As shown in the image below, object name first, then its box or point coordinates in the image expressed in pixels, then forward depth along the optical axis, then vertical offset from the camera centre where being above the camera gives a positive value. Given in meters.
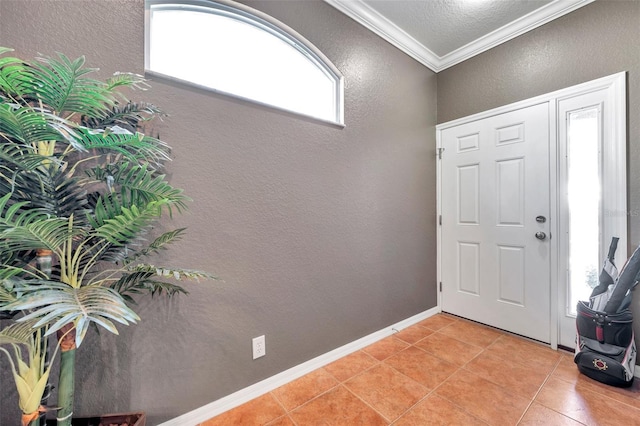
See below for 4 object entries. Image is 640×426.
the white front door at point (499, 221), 2.18 -0.13
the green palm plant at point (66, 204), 0.61 +0.03
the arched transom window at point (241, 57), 1.42 +1.01
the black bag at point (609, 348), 1.61 -0.93
